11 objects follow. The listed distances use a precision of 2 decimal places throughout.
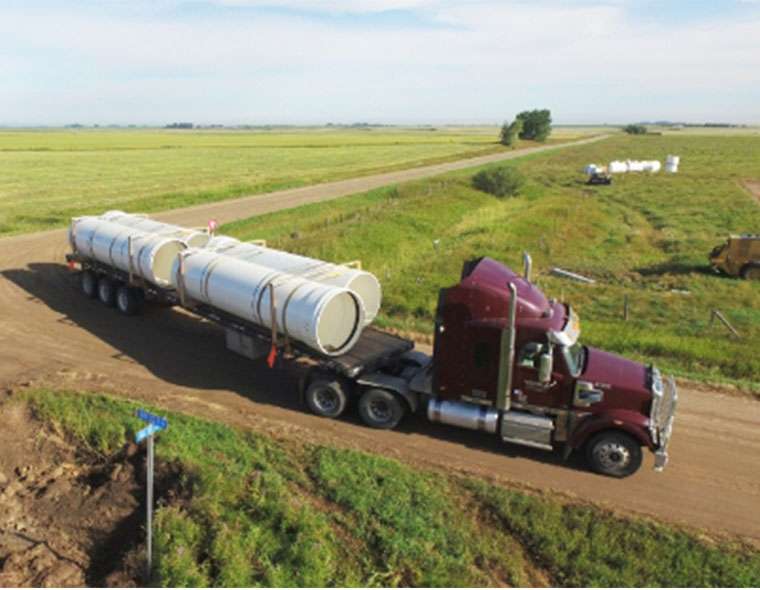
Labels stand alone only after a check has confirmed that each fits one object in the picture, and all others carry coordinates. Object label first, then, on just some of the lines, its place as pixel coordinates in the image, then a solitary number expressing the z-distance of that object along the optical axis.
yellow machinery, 26.06
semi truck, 10.95
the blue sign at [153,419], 8.90
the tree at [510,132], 136.75
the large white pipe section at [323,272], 14.30
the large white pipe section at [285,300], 12.82
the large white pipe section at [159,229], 19.02
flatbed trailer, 12.94
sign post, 8.92
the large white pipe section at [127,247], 17.82
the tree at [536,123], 156.75
